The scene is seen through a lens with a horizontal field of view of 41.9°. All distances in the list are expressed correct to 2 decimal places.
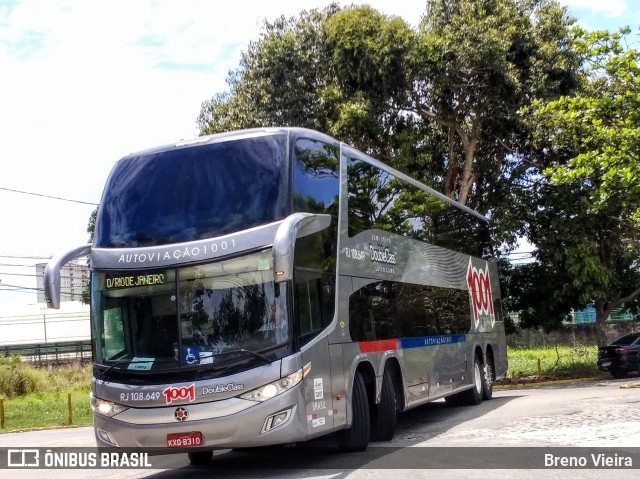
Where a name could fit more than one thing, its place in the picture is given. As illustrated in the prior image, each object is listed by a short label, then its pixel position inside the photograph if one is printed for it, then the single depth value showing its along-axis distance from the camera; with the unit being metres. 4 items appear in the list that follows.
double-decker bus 9.44
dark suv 27.88
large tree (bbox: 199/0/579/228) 23.56
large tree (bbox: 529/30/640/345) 20.45
